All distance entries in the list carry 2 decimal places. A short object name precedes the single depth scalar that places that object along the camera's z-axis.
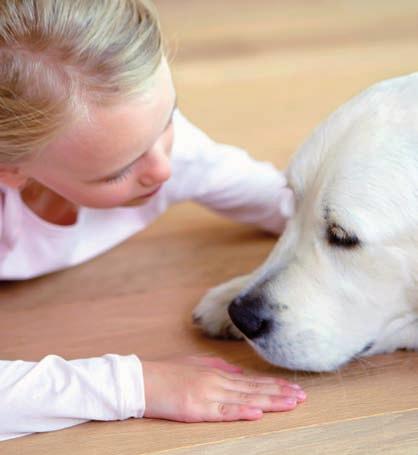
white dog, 1.90
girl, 1.93
